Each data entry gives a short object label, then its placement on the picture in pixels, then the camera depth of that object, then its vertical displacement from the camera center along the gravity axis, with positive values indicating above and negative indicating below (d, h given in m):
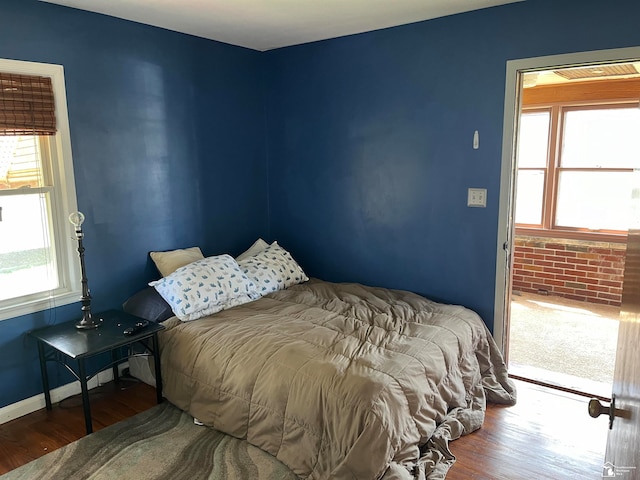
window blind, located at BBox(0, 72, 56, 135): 2.58 +0.42
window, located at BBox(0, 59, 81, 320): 2.65 -0.06
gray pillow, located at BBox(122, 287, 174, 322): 3.02 -0.81
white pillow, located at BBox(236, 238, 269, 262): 3.86 -0.57
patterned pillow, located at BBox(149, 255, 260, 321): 2.97 -0.70
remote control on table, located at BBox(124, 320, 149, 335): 2.70 -0.84
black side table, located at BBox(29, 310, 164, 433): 2.49 -0.88
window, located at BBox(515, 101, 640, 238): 4.90 +0.11
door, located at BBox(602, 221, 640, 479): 0.78 -0.40
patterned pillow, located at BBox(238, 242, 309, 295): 3.48 -0.68
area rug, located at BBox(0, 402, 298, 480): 2.26 -1.38
